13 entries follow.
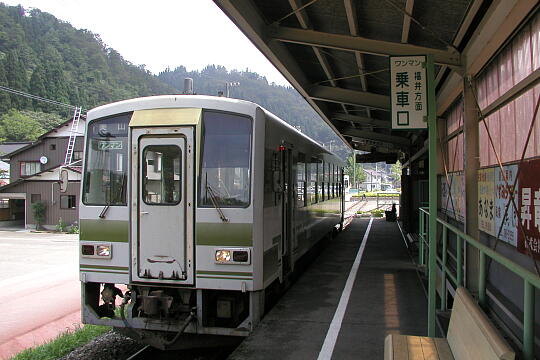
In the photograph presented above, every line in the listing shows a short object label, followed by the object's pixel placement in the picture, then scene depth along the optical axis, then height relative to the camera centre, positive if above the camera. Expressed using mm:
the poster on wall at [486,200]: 5117 -190
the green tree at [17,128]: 57219 +7260
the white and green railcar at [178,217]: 5332 -373
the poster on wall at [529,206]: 3701 -187
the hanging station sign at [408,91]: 4617 +933
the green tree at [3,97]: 63031 +12410
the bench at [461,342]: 2250 -978
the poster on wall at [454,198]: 7078 -229
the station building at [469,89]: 3854 +1076
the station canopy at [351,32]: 5590 +2189
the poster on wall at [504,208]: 4309 -246
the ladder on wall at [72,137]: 32531 +3488
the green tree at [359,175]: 92019 +1819
